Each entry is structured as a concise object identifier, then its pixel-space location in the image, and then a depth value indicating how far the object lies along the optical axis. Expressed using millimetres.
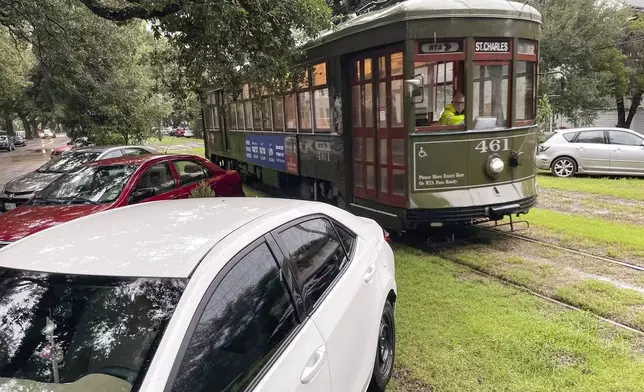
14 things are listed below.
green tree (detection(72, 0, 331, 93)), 7066
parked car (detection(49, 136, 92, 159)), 20812
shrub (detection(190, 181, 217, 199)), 7832
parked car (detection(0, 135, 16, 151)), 43938
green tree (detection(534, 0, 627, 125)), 23062
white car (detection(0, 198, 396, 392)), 1831
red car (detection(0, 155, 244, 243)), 6051
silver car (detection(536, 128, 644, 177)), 12945
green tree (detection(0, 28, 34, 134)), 24875
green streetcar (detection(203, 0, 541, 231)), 6531
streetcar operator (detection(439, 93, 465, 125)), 6734
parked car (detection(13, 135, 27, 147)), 52188
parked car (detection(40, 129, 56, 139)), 76369
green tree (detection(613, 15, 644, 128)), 25359
